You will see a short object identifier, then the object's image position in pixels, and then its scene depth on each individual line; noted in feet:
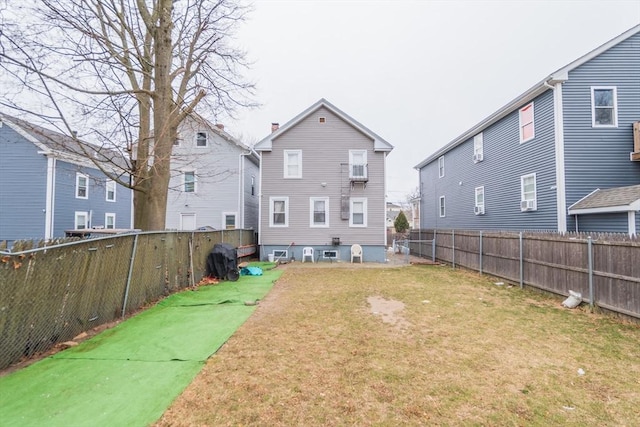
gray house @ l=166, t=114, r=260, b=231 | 56.75
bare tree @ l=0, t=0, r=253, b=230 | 19.48
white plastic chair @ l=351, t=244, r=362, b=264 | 47.93
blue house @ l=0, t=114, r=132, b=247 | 48.93
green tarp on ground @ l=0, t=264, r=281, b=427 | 8.88
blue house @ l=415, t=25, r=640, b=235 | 30.94
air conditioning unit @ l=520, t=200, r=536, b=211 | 36.65
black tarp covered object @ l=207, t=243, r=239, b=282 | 32.01
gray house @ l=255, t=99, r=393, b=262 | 49.37
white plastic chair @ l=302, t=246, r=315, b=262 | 48.93
